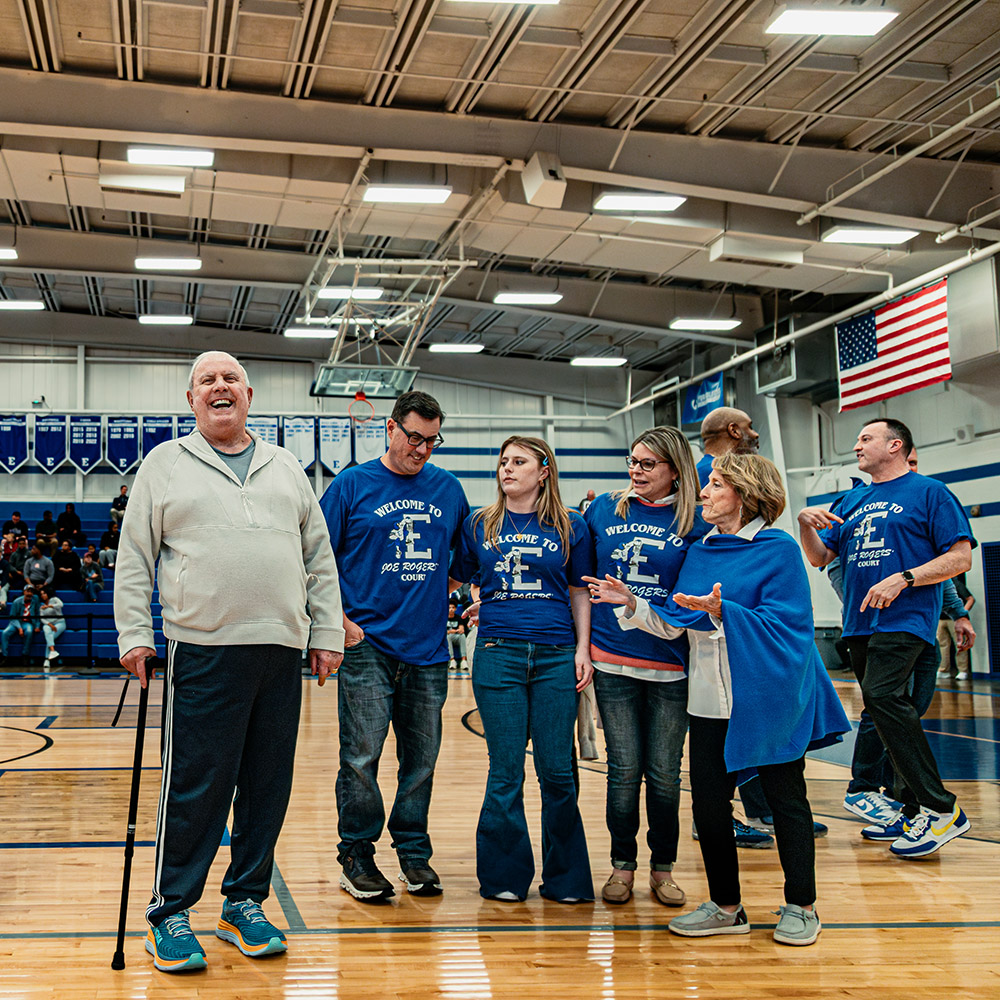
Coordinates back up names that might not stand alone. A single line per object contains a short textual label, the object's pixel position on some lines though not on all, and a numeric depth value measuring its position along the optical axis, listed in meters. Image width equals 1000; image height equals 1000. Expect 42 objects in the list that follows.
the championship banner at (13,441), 21.81
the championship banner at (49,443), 21.89
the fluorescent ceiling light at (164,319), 20.75
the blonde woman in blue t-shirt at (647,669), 3.70
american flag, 14.55
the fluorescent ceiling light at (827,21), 8.68
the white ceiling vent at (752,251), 14.02
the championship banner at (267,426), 22.17
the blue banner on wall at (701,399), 21.18
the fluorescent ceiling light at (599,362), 22.19
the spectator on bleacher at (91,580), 18.16
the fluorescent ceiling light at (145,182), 12.17
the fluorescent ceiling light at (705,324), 18.62
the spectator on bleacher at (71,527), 19.97
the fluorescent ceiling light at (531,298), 17.70
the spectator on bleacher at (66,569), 18.27
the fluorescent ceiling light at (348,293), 16.81
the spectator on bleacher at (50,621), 16.20
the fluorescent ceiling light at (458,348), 22.09
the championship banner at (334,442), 22.59
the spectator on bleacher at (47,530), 19.08
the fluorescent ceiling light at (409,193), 12.30
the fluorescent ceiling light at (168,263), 16.42
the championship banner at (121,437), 22.25
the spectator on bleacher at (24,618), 16.14
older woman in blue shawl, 3.27
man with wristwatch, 4.36
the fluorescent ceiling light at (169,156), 11.23
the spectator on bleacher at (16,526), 19.67
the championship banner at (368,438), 22.52
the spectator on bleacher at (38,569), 17.23
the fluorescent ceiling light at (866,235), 13.40
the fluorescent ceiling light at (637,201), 12.61
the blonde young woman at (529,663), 3.68
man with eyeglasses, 3.78
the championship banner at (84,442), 22.06
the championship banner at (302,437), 22.55
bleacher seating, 16.73
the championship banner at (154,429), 22.22
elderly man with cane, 3.05
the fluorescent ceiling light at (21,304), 19.42
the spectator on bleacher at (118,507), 20.41
